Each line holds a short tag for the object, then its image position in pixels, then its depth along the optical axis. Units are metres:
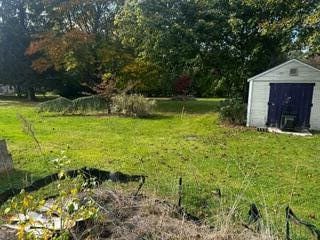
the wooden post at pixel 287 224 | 2.14
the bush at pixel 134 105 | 10.98
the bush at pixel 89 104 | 11.71
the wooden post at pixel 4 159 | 4.15
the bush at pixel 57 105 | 11.59
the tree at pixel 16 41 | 18.84
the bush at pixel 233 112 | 9.28
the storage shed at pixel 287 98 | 8.50
